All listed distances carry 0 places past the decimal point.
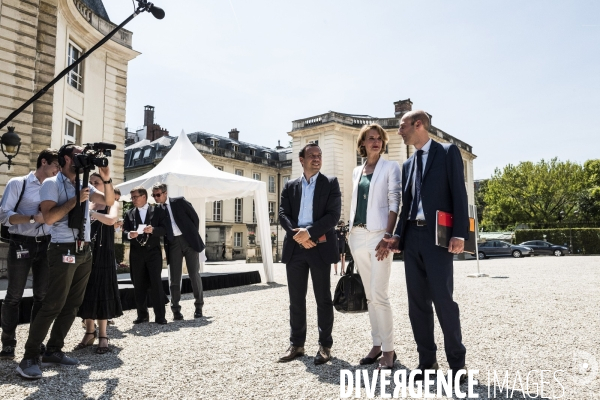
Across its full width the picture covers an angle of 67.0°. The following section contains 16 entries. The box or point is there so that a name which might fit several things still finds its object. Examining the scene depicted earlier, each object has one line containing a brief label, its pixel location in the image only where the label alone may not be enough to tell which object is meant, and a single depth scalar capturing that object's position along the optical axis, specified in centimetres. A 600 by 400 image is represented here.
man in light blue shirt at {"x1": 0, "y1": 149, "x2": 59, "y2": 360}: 423
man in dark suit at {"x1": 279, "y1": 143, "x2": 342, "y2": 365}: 403
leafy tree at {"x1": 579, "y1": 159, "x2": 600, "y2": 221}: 4669
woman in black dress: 457
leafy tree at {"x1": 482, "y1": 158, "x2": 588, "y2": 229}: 4359
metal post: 1374
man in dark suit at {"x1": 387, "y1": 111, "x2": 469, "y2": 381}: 327
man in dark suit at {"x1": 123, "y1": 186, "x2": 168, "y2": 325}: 620
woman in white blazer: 374
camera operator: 362
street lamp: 887
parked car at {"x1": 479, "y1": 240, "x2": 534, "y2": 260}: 3091
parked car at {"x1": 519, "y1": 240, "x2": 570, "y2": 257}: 3203
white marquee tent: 1061
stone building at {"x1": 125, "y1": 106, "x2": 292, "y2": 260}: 4103
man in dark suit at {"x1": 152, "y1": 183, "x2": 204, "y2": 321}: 672
